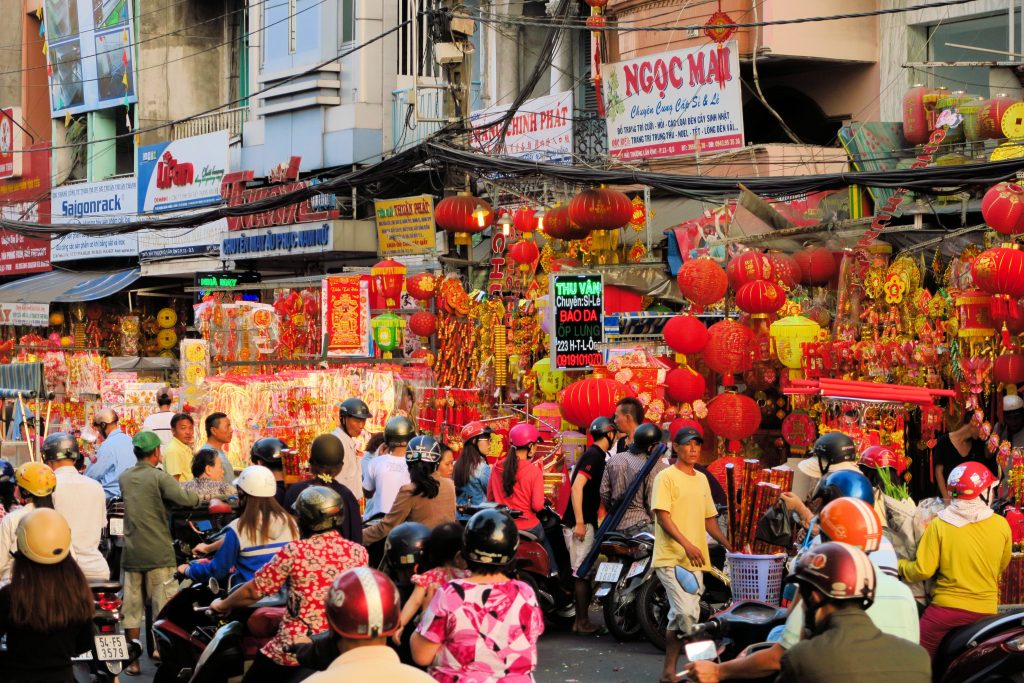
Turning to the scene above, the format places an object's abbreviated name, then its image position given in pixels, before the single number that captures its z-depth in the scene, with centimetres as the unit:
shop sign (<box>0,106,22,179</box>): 3650
